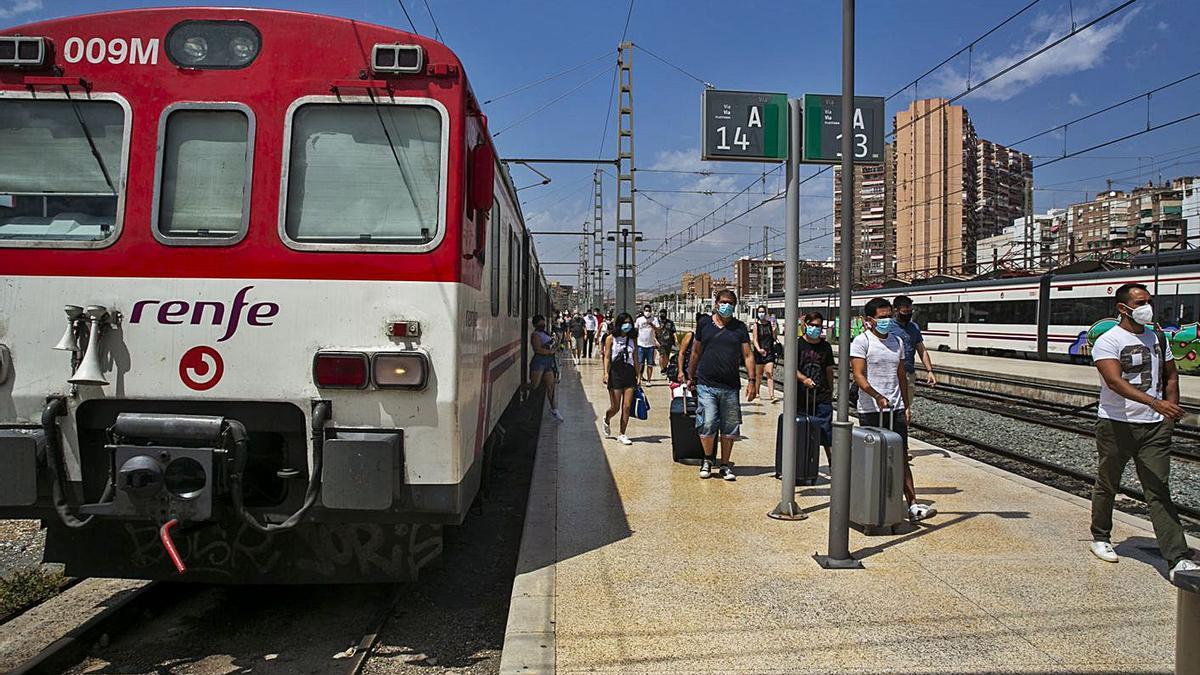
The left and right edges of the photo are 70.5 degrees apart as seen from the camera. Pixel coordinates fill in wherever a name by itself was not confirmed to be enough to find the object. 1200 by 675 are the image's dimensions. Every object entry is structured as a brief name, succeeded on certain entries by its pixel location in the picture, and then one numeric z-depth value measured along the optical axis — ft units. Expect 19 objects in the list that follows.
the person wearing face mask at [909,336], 27.68
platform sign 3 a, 20.34
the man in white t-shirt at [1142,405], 16.98
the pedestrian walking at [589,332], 93.35
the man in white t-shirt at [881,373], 20.72
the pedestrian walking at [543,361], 37.83
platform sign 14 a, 20.47
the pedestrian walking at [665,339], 65.10
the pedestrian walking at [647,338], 54.95
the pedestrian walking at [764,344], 41.98
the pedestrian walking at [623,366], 32.65
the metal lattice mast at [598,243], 133.66
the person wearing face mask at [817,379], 25.88
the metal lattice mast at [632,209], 72.66
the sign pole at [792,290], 20.34
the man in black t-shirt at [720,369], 24.58
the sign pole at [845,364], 17.42
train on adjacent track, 71.46
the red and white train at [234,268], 12.75
